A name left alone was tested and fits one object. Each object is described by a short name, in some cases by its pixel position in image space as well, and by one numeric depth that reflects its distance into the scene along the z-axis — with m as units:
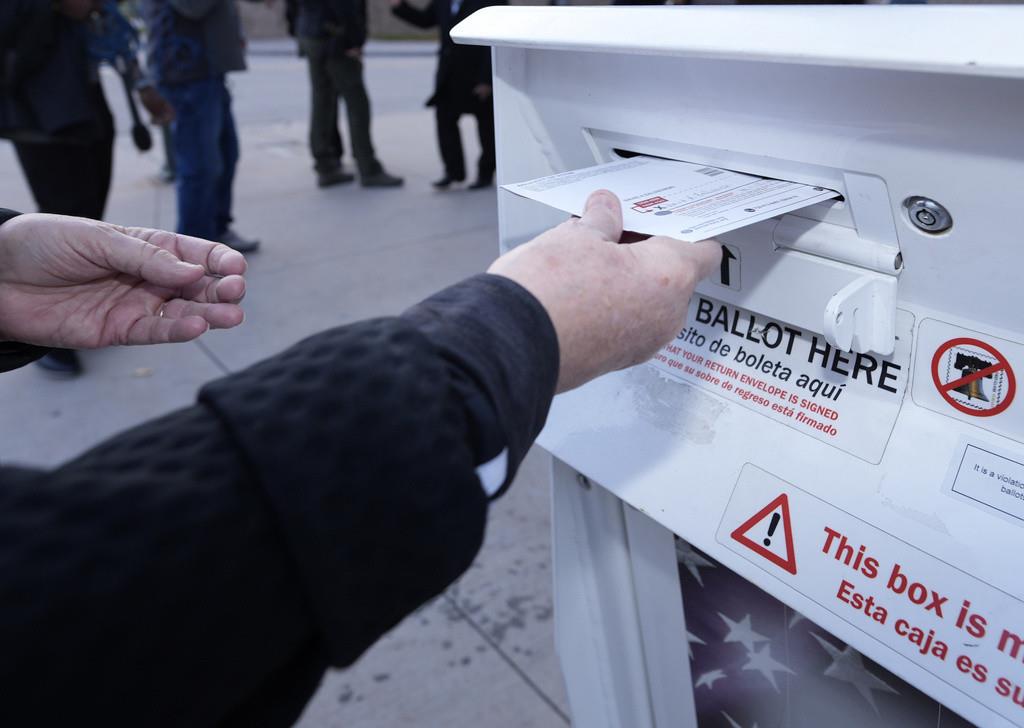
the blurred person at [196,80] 3.46
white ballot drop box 0.73
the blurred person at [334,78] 4.93
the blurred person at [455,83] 4.97
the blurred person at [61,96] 2.65
